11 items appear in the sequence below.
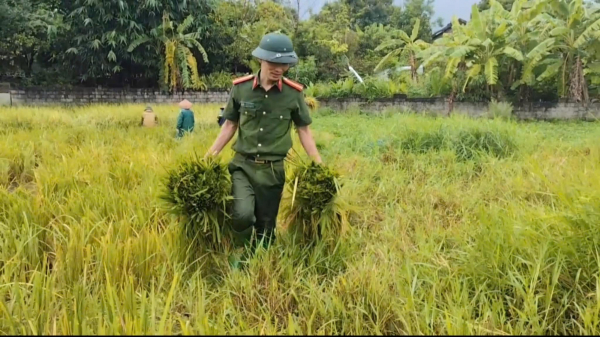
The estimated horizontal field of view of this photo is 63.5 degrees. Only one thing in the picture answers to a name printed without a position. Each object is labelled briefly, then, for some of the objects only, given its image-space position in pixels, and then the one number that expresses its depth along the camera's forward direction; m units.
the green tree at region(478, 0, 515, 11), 25.00
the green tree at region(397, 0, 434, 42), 26.98
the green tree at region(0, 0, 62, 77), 14.63
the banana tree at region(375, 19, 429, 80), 16.64
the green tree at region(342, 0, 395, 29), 30.89
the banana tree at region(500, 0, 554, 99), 12.06
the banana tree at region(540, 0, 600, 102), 11.89
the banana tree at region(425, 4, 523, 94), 12.29
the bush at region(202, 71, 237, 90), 18.56
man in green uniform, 2.86
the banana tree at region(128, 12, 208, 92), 16.62
